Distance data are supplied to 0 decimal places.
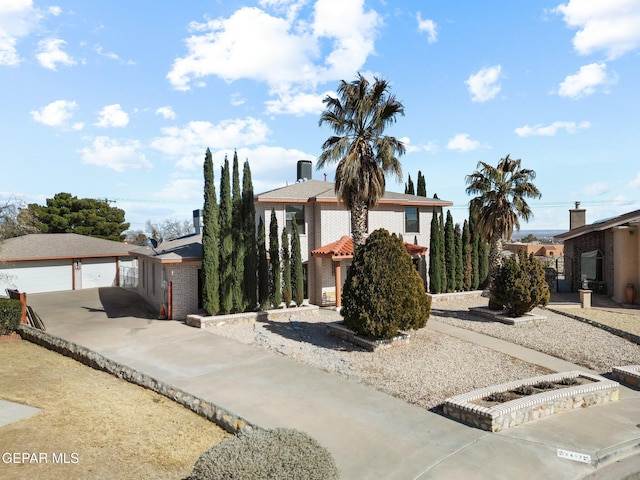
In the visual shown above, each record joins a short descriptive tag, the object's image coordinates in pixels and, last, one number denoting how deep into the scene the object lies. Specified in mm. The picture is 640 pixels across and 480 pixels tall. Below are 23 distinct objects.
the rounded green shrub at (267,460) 4804
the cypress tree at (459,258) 26391
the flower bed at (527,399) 8383
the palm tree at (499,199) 20422
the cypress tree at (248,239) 19250
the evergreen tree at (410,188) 34062
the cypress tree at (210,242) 18219
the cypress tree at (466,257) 26859
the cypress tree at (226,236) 18656
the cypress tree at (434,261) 25344
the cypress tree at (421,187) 30688
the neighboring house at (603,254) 22406
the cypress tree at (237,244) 18906
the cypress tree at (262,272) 19656
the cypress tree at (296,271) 20844
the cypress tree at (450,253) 26016
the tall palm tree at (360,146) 16422
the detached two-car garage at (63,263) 28625
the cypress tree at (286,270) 20522
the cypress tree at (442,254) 25750
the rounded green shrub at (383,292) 13609
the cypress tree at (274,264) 20000
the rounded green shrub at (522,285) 17406
